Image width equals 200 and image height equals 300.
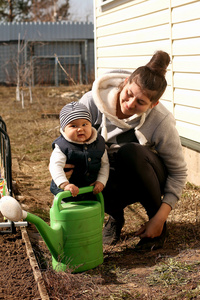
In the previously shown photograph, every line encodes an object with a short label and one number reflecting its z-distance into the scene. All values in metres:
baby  2.58
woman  2.72
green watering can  2.42
